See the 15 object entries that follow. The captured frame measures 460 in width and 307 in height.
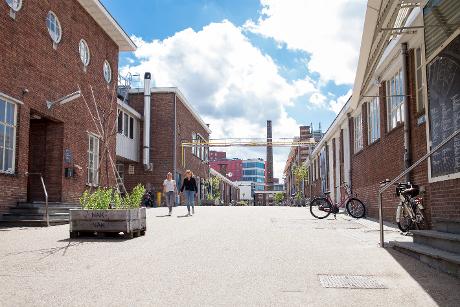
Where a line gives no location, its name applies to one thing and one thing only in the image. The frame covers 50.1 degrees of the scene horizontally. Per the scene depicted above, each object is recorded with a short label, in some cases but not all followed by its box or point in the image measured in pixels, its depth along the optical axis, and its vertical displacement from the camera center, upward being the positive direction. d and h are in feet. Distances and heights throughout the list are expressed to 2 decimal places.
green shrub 30.30 -0.36
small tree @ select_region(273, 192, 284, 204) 289.53 -1.75
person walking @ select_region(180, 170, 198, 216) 55.72 +0.83
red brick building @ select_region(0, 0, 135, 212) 40.98 +10.26
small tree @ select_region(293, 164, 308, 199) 153.55 +6.72
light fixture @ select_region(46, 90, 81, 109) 47.67 +9.67
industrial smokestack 297.74 +19.63
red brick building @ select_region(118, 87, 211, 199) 105.91 +12.25
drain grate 15.81 -2.91
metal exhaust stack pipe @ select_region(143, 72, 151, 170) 102.99 +15.56
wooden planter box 28.55 -1.63
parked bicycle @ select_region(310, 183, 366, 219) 50.06 -1.34
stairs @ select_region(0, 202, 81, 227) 37.78 -1.74
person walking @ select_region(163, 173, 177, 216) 56.90 +0.63
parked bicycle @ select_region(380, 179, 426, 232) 30.32 -0.88
